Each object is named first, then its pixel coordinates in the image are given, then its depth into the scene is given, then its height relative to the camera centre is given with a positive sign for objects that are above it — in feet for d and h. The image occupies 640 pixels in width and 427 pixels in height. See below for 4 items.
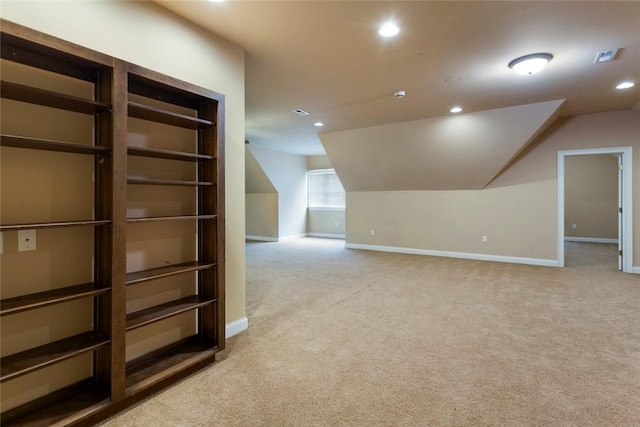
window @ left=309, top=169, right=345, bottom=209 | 31.01 +2.17
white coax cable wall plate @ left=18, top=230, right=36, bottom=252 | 5.26 -0.49
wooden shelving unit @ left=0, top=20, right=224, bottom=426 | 5.06 -0.40
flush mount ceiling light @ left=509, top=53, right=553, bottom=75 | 9.67 +4.70
